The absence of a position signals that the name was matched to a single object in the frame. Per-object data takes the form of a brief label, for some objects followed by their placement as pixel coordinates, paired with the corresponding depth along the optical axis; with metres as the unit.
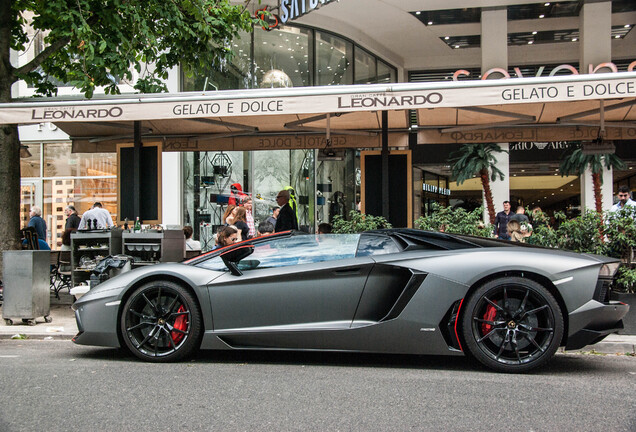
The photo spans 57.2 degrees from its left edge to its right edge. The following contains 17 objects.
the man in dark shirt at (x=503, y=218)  12.27
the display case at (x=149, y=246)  8.73
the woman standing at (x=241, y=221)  9.84
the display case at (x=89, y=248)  8.73
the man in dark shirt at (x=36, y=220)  13.24
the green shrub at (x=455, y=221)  7.78
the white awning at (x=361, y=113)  7.04
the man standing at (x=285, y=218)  9.47
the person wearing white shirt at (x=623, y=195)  8.87
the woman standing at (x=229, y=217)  10.12
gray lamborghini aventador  4.50
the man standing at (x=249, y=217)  10.91
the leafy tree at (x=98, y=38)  8.06
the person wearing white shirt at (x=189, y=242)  10.43
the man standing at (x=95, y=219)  12.12
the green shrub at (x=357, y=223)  8.17
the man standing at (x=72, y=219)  14.88
